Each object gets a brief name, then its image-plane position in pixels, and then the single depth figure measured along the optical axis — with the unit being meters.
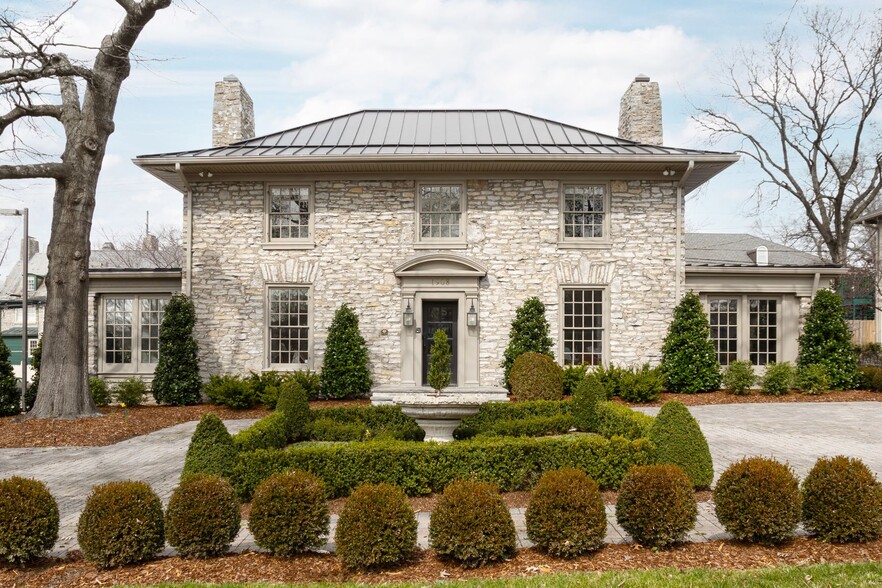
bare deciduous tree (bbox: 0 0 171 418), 12.22
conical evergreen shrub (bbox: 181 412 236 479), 6.36
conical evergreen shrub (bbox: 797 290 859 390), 15.13
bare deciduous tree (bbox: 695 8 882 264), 22.84
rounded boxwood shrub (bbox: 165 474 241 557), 4.87
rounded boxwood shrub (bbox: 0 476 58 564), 4.82
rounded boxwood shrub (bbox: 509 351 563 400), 12.04
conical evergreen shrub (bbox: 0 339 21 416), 13.31
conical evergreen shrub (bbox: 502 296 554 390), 14.31
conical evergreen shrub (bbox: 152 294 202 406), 14.48
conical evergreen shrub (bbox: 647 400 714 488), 6.71
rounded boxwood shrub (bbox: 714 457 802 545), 5.00
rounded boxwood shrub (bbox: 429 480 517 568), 4.71
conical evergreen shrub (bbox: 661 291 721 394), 14.49
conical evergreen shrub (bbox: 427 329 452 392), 8.81
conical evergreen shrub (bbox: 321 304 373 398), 14.38
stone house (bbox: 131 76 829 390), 14.79
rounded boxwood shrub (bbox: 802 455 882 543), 5.04
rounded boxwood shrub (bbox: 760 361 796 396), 14.84
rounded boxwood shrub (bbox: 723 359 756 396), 14.70
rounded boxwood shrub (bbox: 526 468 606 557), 4.82
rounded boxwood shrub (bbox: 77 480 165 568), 4.73
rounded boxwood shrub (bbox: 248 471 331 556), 4.83
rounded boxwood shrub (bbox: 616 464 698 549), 4.99
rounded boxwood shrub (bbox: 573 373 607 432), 9.67
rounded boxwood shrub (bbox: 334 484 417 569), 4.64
